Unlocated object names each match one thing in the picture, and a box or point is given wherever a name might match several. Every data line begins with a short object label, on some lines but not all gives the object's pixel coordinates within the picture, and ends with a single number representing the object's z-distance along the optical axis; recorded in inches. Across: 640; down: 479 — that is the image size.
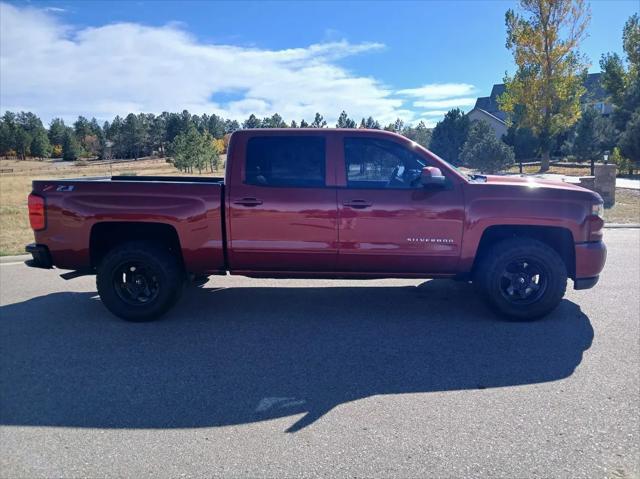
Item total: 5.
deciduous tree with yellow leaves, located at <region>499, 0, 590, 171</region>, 1131.9
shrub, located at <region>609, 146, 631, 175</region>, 1199.7
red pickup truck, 187.3
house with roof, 1823.8
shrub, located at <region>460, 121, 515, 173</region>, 913.5
